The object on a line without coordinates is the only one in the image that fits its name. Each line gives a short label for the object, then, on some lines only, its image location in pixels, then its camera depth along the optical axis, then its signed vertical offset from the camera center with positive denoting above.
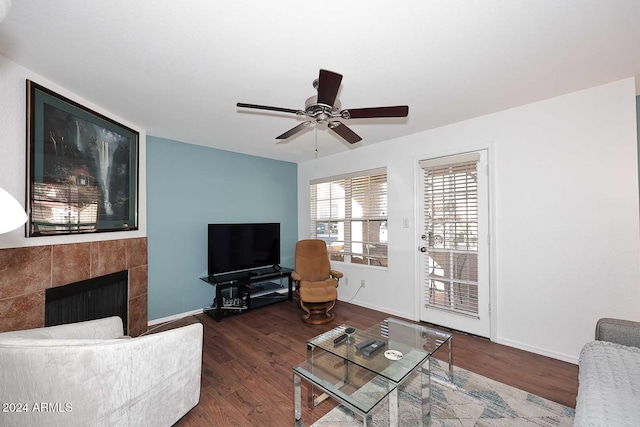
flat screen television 3.78 -0.45
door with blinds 2.96 -0.33
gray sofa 1.14 -0.83
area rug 1.75 -1.34
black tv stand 3.61 -1.14
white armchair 1.23 -0.80
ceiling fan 1.66 +0.74
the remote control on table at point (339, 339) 2.10 -0.98
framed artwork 1.98 +0.43
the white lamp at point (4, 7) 0.62 +0.50
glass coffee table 1.55 -1.00
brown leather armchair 3.49 -0.94
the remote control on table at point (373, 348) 1.93 -0.97
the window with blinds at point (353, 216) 3.95 +0.01
